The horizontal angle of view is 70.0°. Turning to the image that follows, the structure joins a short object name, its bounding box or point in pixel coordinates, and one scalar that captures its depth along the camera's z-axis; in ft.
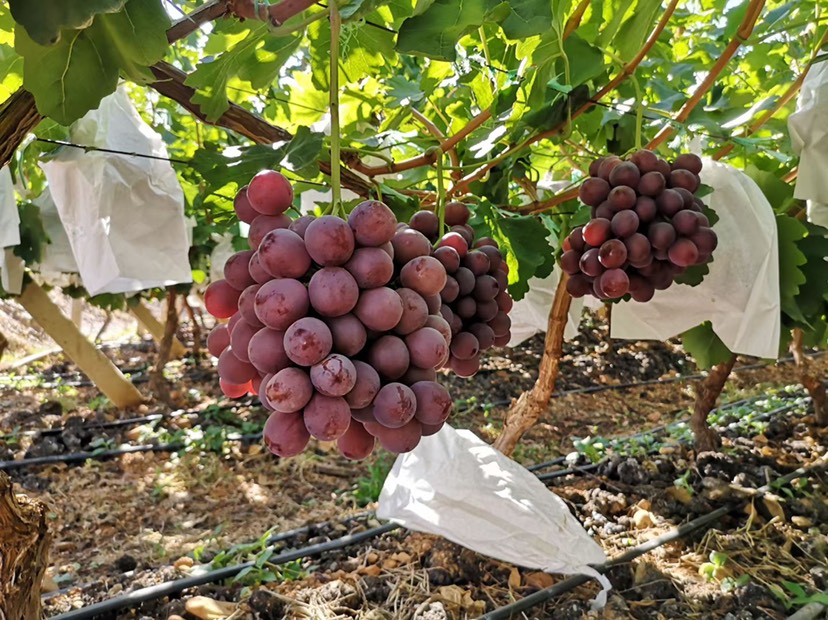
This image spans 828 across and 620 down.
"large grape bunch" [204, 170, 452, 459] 1.95
